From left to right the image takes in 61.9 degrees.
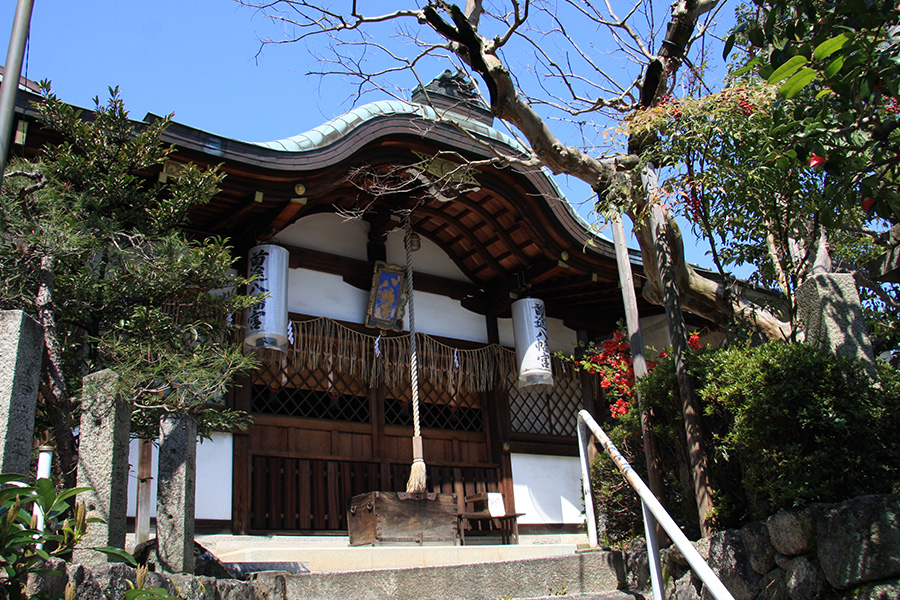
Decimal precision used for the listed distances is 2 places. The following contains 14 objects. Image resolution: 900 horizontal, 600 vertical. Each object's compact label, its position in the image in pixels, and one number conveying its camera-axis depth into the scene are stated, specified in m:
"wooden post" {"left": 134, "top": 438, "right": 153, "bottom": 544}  4.20
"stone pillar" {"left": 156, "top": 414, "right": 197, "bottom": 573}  4.01
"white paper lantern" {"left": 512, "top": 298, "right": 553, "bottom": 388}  8.94
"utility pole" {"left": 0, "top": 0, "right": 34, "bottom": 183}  3.86
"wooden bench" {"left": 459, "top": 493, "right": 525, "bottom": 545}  7.86
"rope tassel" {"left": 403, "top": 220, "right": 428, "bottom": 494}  7.25
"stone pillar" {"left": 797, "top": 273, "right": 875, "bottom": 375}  4.17
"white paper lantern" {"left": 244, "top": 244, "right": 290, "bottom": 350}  7.15
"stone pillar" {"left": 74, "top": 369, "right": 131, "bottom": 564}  3.51
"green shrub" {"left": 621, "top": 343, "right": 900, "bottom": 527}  3.72
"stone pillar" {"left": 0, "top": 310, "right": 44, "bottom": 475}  3.27
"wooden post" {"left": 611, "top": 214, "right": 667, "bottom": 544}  5.05
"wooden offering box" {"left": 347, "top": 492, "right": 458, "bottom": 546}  6.80
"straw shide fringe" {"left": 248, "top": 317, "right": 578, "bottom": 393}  8.11
